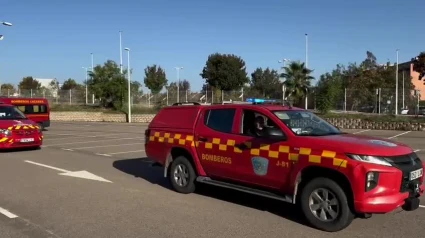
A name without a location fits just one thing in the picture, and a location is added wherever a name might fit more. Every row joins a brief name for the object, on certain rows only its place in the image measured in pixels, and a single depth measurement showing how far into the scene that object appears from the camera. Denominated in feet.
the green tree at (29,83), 318.53
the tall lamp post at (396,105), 122.67
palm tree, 137.90
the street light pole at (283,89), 139.95
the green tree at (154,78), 256.52
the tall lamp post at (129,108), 140.46
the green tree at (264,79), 306.96
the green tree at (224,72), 254.47
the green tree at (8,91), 207.92
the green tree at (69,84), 314.14
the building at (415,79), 278.34
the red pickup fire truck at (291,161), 18.02
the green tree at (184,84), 312.46
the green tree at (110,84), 157.79
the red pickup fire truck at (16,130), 46.73
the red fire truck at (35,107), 91.19
